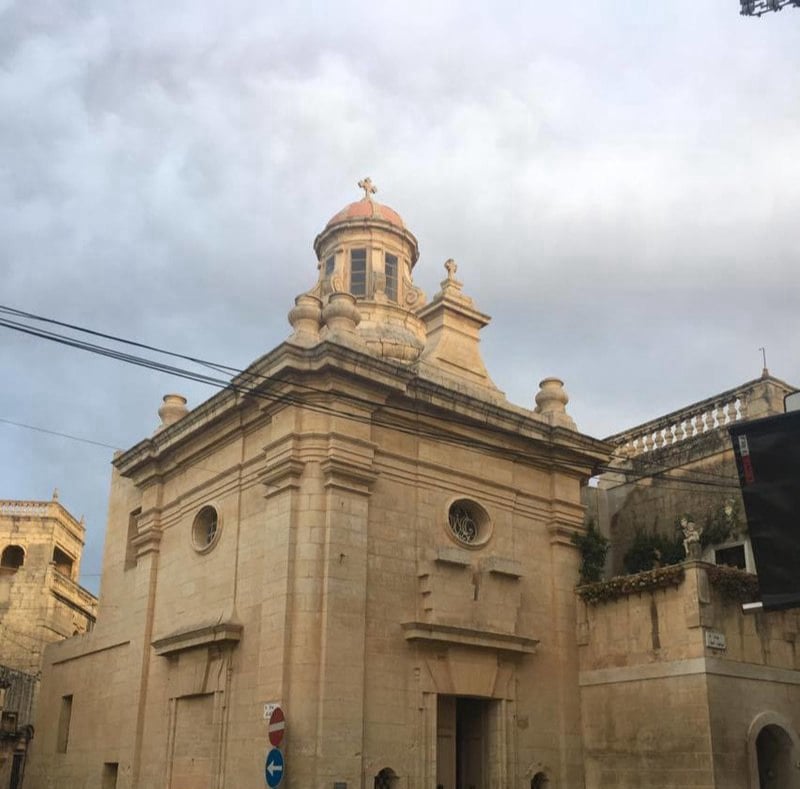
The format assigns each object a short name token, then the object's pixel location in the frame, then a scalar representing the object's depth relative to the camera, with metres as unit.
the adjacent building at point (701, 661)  17.69
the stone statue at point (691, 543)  18.41
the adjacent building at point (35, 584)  48.00
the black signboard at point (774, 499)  7.74
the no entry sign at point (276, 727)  15.26
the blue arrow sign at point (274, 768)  14.84
